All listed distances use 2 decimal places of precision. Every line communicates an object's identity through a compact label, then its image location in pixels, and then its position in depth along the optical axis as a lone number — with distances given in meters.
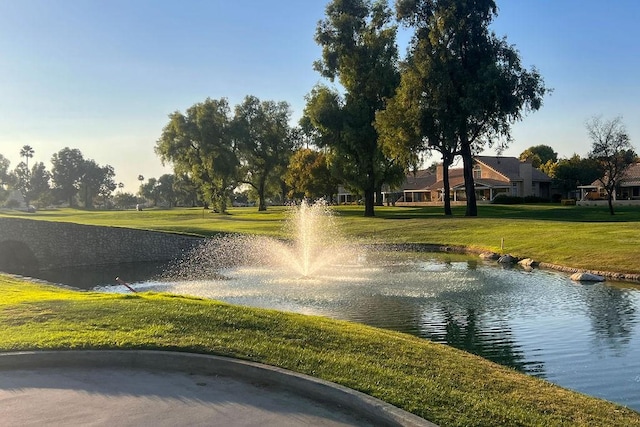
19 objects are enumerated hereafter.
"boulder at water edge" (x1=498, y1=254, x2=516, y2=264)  27.61
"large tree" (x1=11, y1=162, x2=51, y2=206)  146.12
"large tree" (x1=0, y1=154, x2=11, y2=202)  127.94
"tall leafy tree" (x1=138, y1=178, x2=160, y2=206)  179.21
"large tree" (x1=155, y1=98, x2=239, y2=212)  74.44
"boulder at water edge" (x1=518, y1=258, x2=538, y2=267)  26.03
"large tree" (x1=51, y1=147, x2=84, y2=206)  145.25
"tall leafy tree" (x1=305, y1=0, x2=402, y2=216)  55.34
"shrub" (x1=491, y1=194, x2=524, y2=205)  72.56
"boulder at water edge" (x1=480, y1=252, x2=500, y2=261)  29.13
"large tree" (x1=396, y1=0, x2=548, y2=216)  45.16
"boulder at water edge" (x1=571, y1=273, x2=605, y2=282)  21.08
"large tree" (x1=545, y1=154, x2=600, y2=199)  83.25
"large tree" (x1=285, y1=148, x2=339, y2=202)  80.06
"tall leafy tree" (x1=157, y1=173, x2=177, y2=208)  173.25
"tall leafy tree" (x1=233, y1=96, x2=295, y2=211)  79.89
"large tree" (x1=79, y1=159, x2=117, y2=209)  148.62
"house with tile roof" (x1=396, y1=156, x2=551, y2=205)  80.94
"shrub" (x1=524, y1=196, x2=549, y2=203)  73.84
